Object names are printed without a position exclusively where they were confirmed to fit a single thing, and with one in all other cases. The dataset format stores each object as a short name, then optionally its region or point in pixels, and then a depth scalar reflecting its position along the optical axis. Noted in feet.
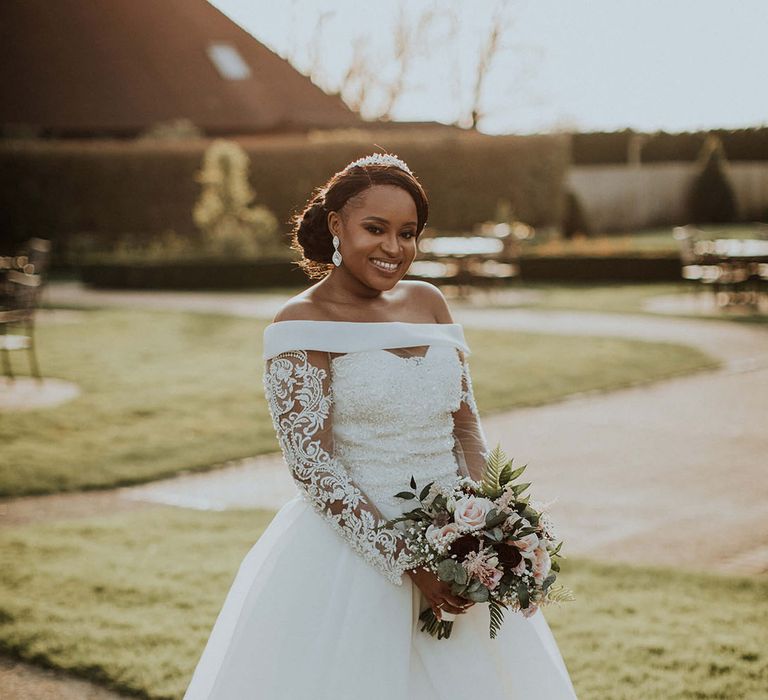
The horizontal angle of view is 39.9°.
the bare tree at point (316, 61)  130.21
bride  8.77
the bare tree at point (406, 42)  125.90
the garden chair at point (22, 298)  35.76
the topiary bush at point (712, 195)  129.29
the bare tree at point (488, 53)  130.11
